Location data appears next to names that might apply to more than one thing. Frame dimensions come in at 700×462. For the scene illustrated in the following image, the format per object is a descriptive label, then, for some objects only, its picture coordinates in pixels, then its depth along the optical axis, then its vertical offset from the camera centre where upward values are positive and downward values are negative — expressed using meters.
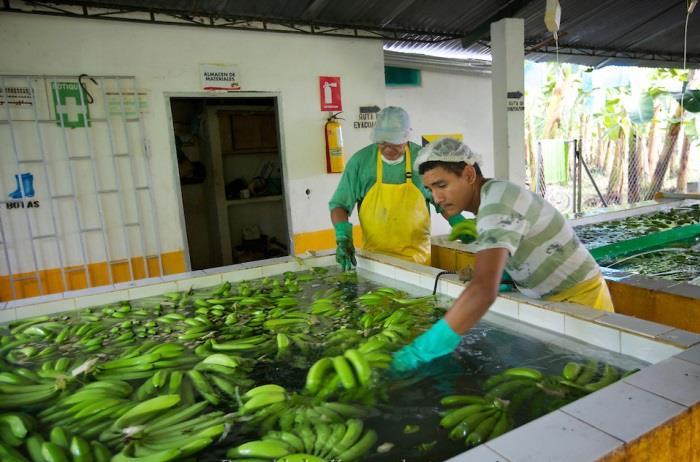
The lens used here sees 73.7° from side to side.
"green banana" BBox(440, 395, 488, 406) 1.83 -0.93
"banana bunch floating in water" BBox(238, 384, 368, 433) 1.77 -0.93
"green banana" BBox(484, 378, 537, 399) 1.87 -0.93
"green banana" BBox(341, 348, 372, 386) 2.05 -0.88
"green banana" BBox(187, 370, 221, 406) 2.01 -0.92
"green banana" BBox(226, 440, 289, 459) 1.54 -0.91
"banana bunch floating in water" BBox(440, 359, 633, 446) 1.65 -0.93
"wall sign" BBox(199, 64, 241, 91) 6.31 +1.38
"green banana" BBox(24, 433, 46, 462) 1.64 -0.92
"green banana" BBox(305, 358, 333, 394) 2.03 -0.89
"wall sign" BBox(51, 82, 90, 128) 5.49 +0.99
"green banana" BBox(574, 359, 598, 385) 1.89 -0.91
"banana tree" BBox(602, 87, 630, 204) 13.15 +0.55
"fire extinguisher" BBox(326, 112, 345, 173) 7.16 +0.38
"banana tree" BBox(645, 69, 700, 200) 12.38 +0.08
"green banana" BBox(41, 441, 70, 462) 1.58 -0.89
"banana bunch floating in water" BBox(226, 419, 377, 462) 1.54 -0.93
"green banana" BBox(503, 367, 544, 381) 1.95 -0.90
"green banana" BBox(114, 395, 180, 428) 1.82 -0.90
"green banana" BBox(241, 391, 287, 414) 1.89 -0.91
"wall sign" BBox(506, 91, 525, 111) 7.50 +0.92
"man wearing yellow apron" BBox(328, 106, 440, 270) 4.31 -0.31
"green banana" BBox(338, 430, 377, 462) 1.55 -0.94
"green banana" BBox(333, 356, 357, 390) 2.02 -0.88
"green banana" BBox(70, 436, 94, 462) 1.60 -0.90
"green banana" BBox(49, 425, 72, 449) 1.69 -0.90
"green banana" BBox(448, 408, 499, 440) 1.63 -0.93
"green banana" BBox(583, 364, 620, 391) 1.84 -0.91
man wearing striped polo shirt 2.11 -0.46
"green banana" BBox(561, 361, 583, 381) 1.92 -0.91
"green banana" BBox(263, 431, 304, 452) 1.59 -0.92
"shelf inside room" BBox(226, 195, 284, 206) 8.17 -0.42
